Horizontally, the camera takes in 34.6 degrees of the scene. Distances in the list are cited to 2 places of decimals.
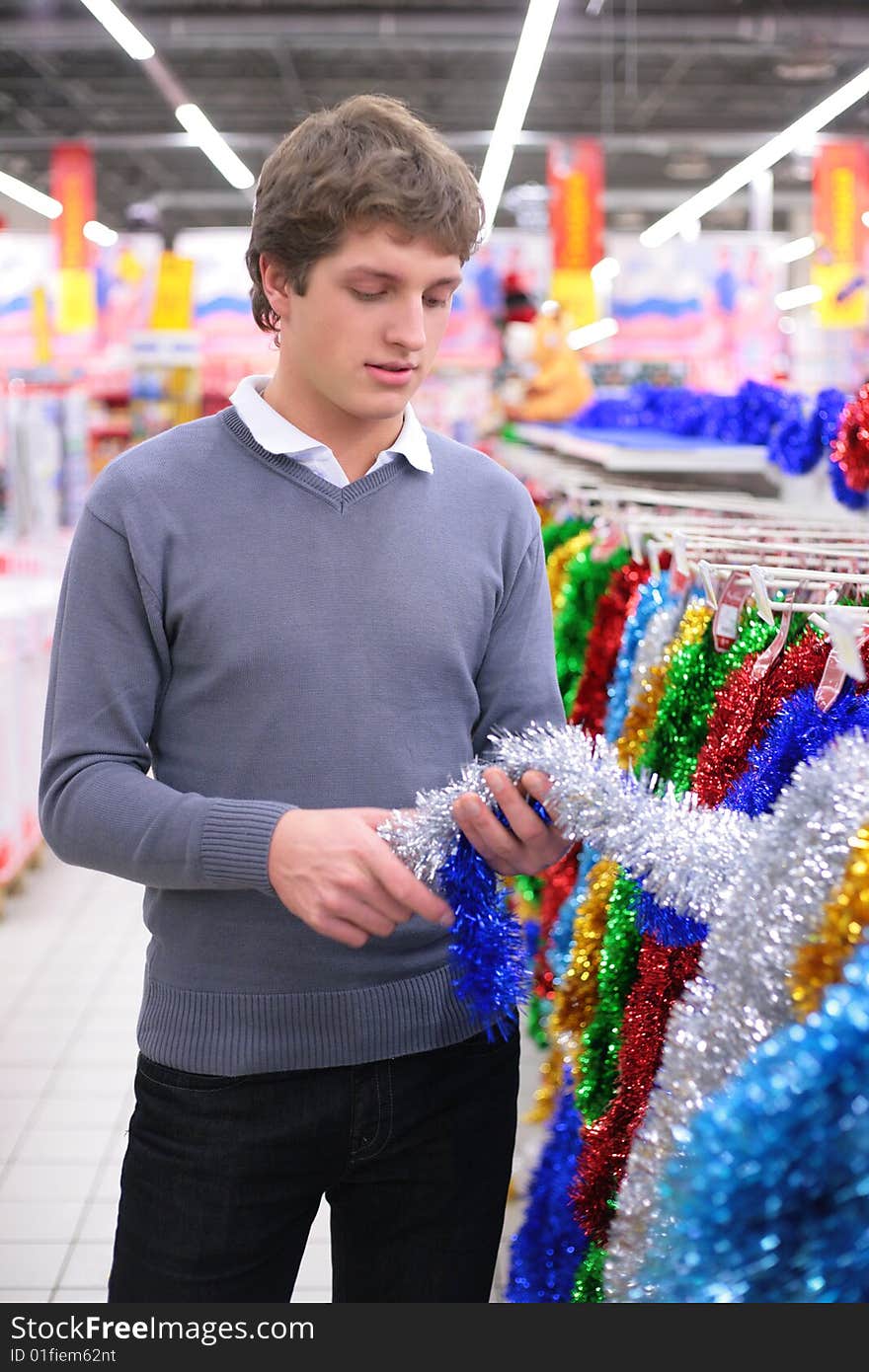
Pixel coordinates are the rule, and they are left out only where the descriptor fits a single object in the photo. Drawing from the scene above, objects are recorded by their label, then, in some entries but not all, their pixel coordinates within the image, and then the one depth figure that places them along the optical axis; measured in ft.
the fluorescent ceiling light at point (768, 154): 35.42
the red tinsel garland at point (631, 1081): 4.32
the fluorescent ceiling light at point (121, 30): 27.12
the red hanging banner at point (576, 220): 44.45
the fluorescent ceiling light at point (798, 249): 58.89
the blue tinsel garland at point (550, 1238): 5.26
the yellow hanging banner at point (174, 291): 40.27
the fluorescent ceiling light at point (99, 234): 53.26
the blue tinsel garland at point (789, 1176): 2.05
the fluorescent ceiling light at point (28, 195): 57.52
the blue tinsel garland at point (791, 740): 3.71
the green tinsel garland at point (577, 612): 8.48
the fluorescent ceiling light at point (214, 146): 39.32
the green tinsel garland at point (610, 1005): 4.95
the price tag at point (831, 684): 3.75
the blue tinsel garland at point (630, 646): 6.40
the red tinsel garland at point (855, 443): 6.95
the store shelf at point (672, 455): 10.76
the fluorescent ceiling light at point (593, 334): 48.60
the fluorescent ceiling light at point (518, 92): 25.38
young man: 4.22
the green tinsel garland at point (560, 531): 10.08
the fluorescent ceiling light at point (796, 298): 63.98
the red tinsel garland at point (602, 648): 7.55
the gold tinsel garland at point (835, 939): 2.43
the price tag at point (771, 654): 4.44
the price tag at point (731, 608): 4.89
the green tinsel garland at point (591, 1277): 4.77
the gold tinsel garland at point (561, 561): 9.23
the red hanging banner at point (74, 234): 44.75
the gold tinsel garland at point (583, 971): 5.19
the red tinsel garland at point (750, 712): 4.31
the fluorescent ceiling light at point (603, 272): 62.34
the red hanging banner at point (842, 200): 47.21
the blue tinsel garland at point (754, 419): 8.59
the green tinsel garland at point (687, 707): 5.29
